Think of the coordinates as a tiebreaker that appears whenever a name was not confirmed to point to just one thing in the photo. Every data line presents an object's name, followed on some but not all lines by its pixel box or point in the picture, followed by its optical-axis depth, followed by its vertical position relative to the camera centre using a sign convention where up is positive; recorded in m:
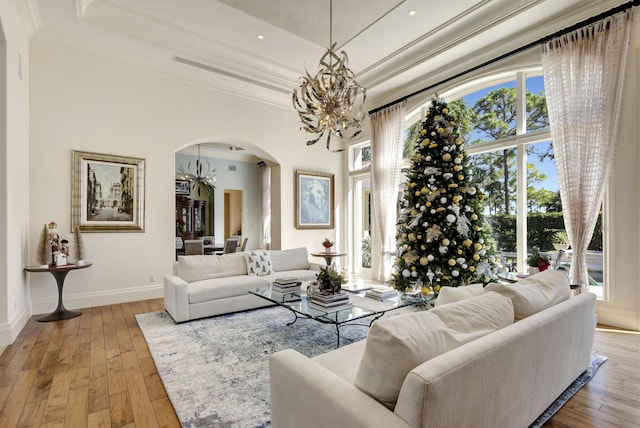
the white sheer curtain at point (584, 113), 3.60 +1.21
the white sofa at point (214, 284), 3.94 -0.91
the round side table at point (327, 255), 5.87 -0.71
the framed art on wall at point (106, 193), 4.70 +0.39
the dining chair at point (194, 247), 6.98 -0.66
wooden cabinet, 9.50 +0.02
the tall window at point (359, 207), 7.30 +0.23
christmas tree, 4.34 -0.02
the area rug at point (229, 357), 2.13 -1.30
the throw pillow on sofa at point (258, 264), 4.91 -0.73
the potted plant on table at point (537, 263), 3.67 -0.56
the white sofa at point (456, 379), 1.14 -0.71
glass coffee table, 2.91 -0.91
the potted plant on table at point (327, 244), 5.74 -0.49
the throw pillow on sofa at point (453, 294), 2.21 -0.55
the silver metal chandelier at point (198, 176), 8.89 +1.19
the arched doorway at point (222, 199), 9.53 +0.61
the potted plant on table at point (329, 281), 3.35 -0.68
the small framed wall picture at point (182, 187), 9.65 +0.93
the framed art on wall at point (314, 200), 7.02 +0.38
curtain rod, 3.53 +2.28
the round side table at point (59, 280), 3.97 -0.80
